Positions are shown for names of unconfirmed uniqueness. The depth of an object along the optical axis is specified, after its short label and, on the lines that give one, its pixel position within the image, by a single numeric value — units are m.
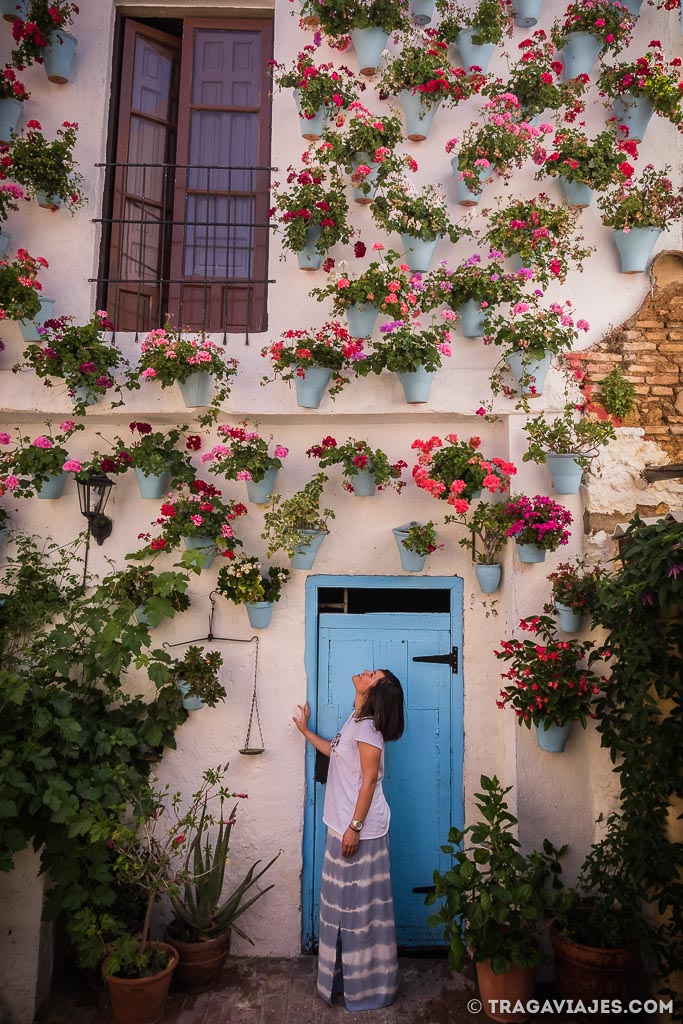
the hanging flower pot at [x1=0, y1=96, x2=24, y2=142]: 4.83
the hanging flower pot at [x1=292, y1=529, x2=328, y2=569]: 4.58
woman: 3.98
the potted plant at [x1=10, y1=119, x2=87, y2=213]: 4.70
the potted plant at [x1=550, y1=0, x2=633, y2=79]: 4.79
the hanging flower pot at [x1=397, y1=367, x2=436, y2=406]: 4.54
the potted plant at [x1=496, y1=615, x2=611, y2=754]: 4.09
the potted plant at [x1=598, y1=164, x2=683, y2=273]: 4.66
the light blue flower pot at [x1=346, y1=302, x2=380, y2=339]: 4.63
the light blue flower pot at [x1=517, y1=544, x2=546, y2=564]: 4.39
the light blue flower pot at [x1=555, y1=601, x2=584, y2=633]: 4.34
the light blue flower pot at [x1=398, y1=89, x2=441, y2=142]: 4.85
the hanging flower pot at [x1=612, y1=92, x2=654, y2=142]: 4.80
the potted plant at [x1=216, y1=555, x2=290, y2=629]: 4.50
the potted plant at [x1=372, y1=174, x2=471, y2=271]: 4.64
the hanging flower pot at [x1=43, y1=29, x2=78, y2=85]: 4.91
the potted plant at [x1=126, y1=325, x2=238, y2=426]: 4.44
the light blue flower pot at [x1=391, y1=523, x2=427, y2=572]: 4.58
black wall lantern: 4.55
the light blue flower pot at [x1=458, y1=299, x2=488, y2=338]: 4.64
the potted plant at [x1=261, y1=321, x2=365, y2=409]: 4.52
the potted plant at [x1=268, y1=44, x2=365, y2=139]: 4.80
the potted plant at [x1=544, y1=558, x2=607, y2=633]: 4.31
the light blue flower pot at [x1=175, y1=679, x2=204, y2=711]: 4.55
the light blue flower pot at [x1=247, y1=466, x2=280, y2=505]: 4.67
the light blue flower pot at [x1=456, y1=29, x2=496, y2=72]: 4.87
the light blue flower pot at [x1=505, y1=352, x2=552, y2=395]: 4.55
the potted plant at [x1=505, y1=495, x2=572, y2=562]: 4.27
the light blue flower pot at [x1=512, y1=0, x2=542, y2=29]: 4.94
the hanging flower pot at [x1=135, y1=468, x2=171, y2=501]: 4.69
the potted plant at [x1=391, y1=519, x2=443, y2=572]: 4.48
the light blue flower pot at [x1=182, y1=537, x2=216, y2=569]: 4.61
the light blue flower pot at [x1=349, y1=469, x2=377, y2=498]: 4.61
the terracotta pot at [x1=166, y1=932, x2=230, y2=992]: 4.13
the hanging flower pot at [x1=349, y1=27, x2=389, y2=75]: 4.90
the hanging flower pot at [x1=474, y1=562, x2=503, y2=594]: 4.59
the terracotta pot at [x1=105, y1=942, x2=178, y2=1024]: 3.76
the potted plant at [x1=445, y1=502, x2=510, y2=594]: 4.43
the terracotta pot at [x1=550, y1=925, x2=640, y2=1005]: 3.77
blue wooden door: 4.59
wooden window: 5.18
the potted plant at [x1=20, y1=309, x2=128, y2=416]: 4.50
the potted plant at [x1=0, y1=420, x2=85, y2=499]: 4.55
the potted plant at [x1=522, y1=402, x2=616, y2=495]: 4.42
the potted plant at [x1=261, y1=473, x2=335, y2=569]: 4.52
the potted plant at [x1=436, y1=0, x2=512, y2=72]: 4.81
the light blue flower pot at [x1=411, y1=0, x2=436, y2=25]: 5.01
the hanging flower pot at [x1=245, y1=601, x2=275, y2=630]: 4.59
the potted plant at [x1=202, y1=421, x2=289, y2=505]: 4.53
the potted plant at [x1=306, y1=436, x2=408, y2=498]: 4.50
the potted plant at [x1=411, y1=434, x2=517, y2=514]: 4.37
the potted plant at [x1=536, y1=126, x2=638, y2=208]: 4.69
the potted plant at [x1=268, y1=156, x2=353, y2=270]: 4.66
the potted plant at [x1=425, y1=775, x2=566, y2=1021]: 3.77
